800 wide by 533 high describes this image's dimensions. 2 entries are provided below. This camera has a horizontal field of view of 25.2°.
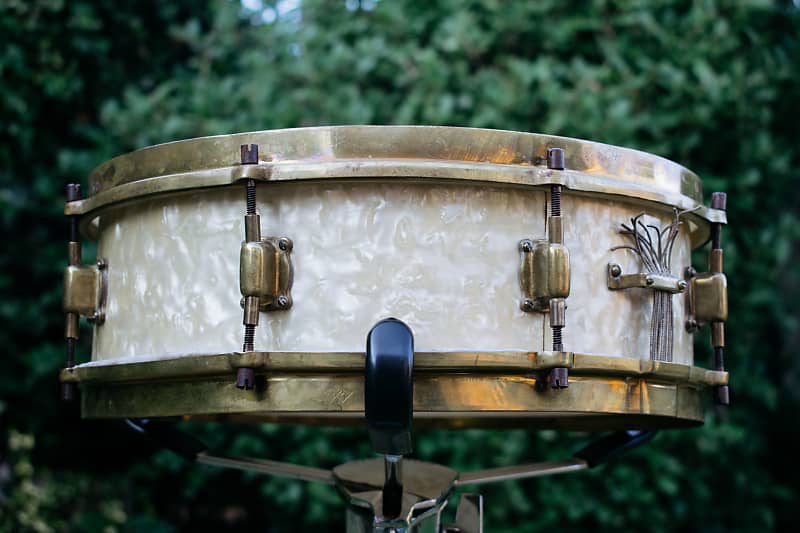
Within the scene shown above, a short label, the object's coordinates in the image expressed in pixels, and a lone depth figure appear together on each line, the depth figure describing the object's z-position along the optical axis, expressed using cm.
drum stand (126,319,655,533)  79
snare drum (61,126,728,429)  82
